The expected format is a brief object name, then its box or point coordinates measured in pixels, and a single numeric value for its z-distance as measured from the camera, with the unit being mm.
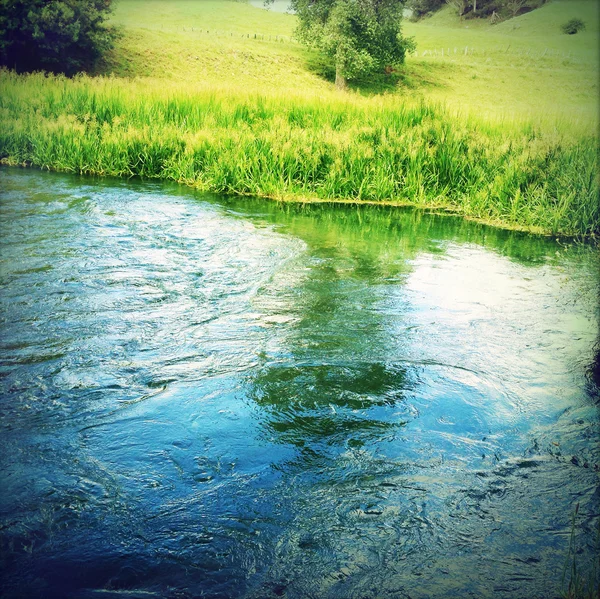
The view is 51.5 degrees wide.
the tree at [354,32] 26141
